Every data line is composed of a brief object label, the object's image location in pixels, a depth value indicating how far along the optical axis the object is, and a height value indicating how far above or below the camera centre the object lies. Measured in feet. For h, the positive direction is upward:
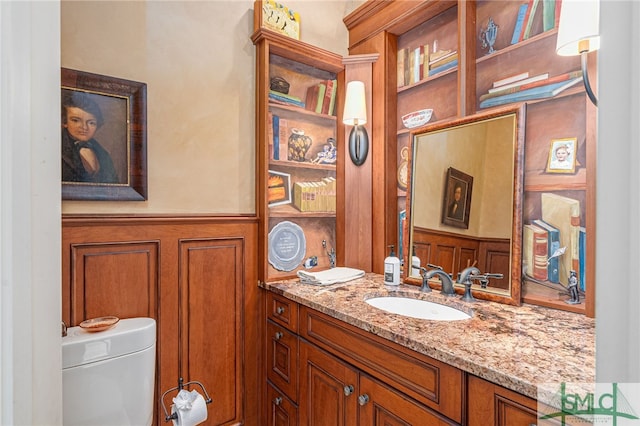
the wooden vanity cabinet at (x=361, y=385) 2.89 -1.98
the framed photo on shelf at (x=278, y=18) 5.96 +3.56
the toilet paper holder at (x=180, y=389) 5.17 -2.95
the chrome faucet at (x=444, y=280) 5.09 -1.12
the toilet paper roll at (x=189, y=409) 4.65 -2.86
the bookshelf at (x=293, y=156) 6.08 +1.05
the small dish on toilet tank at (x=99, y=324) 4.16 -1.51
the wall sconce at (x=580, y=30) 3.42 +1.91
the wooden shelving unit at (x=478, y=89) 4.14 +2.00
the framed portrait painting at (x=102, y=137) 4.53 +1.02
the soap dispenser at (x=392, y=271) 5.75 -1.09
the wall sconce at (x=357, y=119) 6.42 +1.76
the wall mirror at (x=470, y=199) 4.59 +0.15
